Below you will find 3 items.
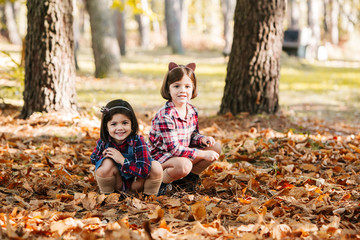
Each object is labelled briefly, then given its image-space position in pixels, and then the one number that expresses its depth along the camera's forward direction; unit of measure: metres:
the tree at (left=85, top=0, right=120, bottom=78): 12.41
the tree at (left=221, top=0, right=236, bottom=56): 23.64
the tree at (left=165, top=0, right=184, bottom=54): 23.62
